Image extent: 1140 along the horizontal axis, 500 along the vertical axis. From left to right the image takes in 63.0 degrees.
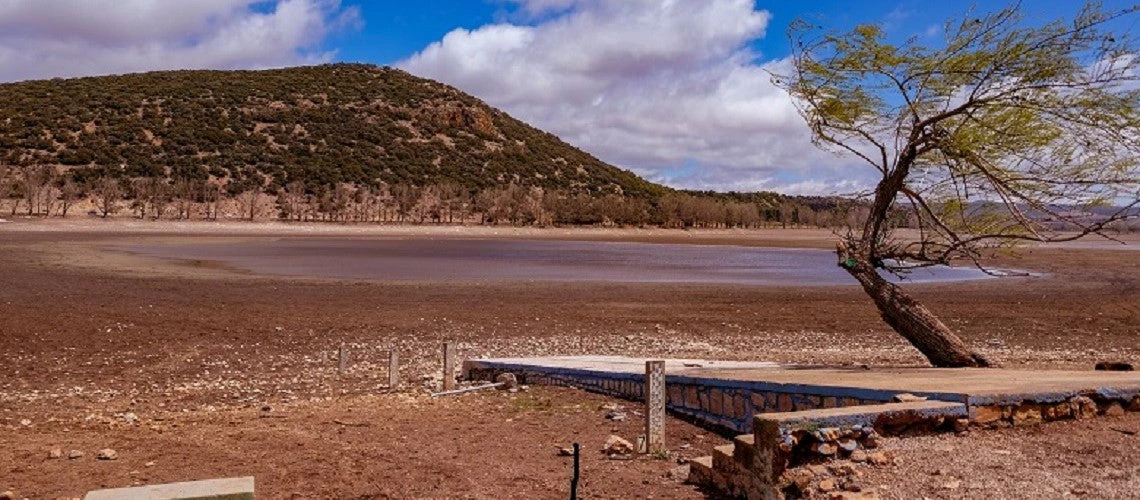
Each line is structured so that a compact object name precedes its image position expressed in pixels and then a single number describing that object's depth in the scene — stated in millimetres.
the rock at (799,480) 6047
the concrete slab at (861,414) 6289
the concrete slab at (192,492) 4328
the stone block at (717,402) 9570
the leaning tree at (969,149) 10562
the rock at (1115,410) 7430
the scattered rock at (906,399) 7215
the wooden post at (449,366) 12250
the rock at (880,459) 6254
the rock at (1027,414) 7160
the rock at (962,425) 6902
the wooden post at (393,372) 12547
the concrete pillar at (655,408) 8289
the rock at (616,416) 10164
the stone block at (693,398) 9945
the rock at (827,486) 5969
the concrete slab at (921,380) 7297
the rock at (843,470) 6121
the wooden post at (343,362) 13984
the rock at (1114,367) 9914
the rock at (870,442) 6480
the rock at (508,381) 12251
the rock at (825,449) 6266
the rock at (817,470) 6121
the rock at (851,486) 5902
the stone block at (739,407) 9203
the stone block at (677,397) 10205
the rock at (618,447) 8492
